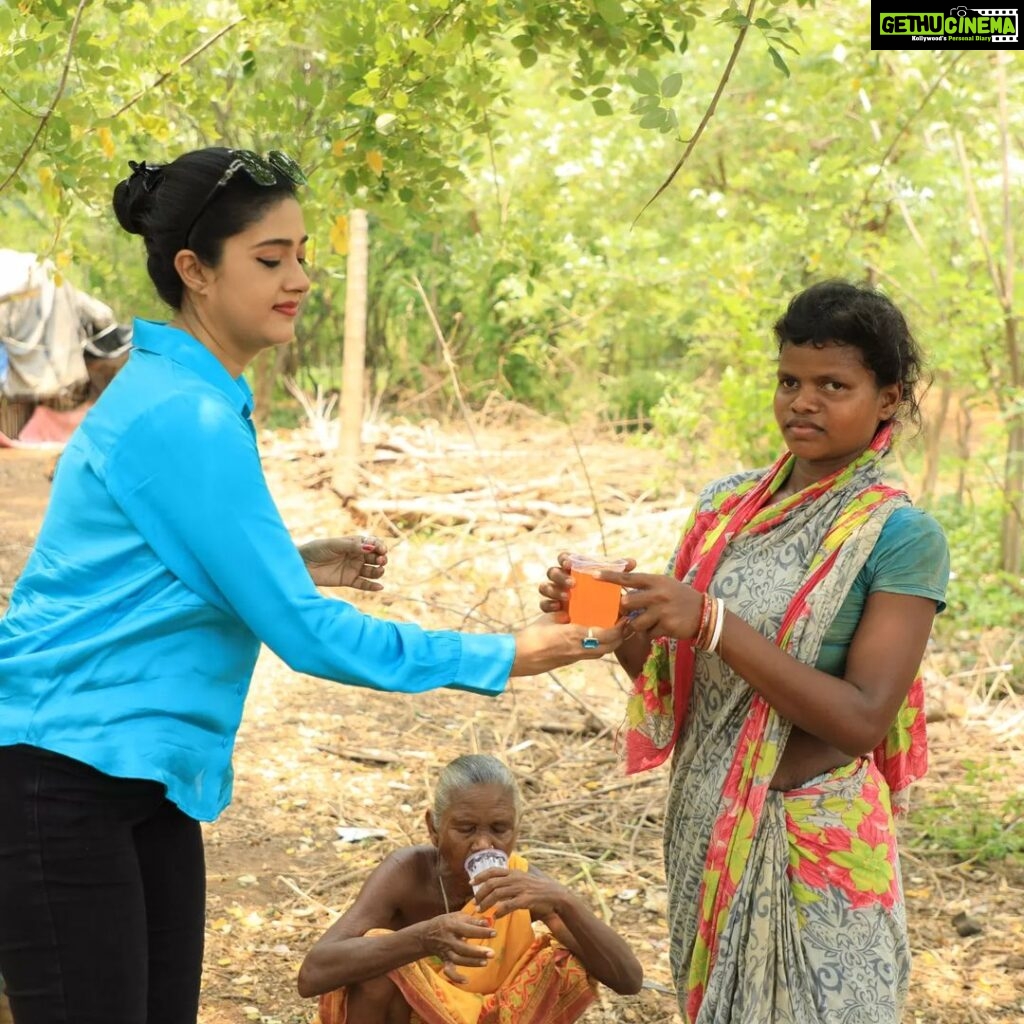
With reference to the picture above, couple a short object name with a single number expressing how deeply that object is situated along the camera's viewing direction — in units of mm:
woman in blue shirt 1939
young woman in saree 2201
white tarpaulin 12414
